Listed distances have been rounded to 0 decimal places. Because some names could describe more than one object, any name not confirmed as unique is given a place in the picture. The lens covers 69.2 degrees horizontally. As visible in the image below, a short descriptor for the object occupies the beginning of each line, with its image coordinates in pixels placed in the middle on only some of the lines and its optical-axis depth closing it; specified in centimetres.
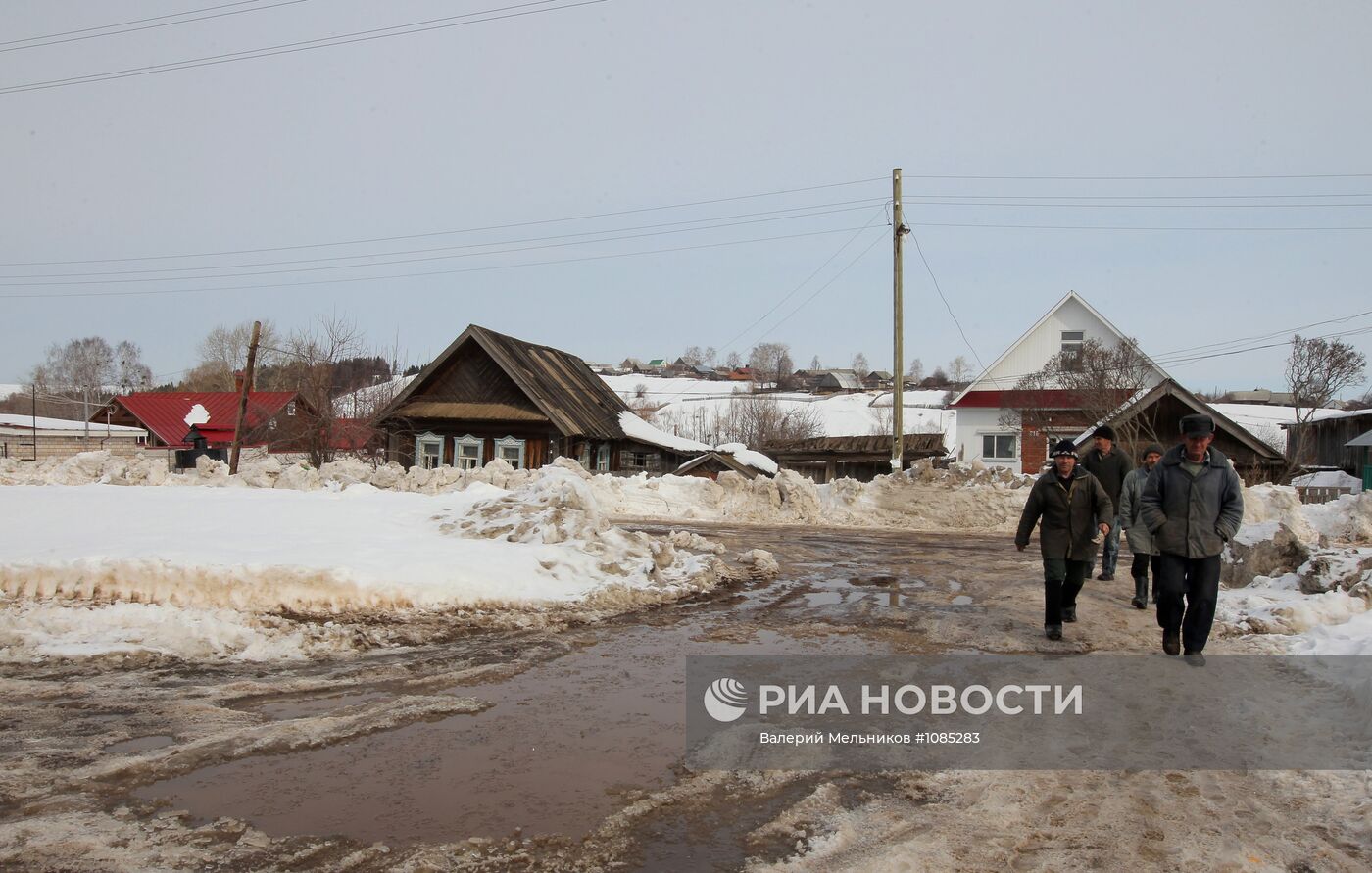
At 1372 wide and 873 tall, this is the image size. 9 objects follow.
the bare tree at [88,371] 9769
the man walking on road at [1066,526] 823
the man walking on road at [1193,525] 721
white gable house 4144
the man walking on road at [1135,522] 955
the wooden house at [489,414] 3350
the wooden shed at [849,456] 3538
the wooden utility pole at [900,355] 2711
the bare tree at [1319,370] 3158
